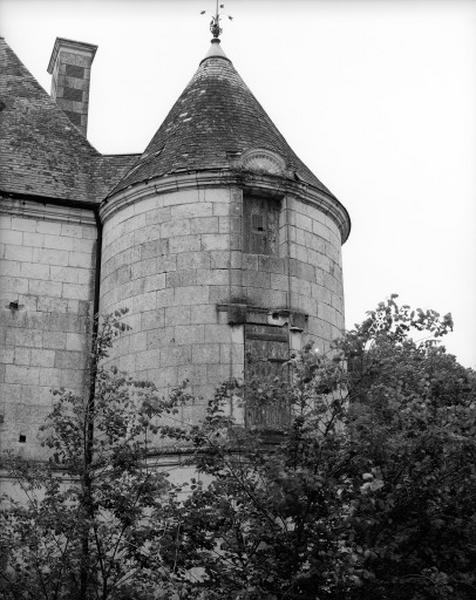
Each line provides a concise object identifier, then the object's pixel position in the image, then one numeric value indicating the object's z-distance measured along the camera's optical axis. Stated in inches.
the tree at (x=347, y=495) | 358.9
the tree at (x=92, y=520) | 384.2
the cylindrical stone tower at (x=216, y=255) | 570.3
